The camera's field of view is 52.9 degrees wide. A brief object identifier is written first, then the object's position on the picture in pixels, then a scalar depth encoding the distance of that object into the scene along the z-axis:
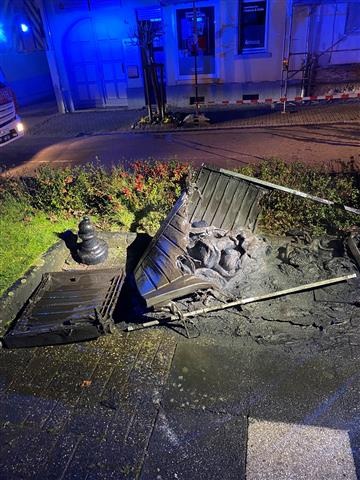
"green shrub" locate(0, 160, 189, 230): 6.66
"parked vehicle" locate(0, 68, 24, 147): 10.58
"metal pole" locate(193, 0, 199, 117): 13.22
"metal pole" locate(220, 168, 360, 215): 5.58
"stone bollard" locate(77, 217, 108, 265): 5.91
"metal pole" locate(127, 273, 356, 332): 4.58
